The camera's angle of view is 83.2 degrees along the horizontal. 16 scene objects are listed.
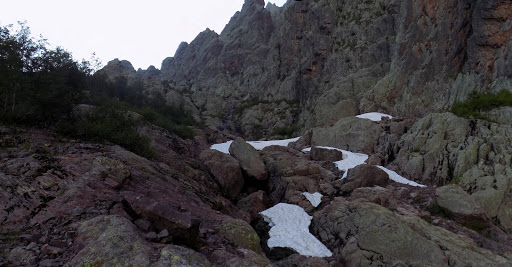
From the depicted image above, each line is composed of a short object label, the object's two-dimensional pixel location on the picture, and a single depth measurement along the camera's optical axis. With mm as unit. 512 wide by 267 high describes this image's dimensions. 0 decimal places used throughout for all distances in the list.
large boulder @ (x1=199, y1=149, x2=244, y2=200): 17531
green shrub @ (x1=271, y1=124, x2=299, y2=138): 52281
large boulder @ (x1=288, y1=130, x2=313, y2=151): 29072
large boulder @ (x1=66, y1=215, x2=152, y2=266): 5473
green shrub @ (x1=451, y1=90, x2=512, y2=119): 20278
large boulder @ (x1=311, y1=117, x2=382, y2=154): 25428
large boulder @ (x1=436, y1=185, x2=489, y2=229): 12922
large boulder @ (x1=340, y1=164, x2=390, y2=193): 17094
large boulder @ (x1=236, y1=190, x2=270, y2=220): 15758
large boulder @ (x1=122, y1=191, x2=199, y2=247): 7268
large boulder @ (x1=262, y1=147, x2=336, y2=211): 17172
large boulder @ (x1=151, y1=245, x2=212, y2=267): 5777
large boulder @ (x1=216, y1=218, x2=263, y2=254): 9016
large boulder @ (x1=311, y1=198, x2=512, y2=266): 10078
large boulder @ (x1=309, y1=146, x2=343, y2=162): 23125
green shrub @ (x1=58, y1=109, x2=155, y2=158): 13492
